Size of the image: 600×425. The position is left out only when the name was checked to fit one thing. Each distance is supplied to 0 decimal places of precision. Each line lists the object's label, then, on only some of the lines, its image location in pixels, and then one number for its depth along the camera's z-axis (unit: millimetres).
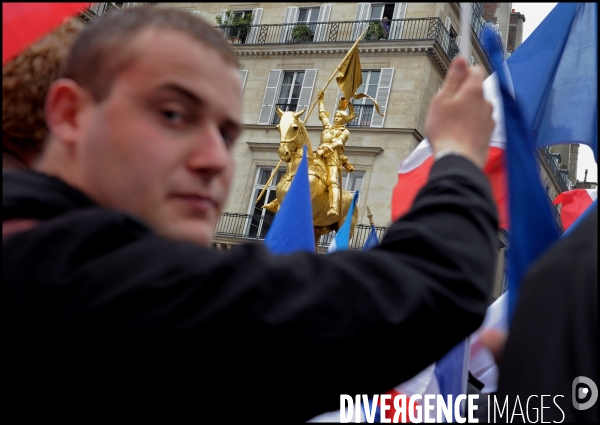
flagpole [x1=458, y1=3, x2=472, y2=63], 1483
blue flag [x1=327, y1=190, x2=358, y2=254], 6270
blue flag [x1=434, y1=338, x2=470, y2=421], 3205
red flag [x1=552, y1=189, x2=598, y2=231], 5449
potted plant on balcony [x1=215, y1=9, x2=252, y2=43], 26172
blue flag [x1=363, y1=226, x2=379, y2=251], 6971
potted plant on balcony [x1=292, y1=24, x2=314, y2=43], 24984
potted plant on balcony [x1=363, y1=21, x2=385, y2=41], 23844
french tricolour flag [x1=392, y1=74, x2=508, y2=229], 2742
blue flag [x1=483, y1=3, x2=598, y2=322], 2992
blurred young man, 907
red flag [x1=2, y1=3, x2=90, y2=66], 1138
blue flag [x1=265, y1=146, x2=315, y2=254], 4246
